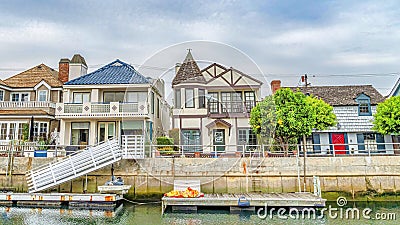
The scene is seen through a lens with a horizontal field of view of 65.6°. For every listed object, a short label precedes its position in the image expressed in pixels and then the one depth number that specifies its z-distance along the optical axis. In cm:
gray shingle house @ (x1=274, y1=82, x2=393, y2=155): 2267
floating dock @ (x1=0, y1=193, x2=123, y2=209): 1453
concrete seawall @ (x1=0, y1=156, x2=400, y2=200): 1570
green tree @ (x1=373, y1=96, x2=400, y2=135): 1822
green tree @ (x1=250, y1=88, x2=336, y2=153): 1739
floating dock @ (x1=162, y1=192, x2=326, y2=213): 1332
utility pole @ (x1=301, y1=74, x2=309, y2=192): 1533
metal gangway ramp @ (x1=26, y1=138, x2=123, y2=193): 1530
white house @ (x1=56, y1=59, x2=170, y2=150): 2059
